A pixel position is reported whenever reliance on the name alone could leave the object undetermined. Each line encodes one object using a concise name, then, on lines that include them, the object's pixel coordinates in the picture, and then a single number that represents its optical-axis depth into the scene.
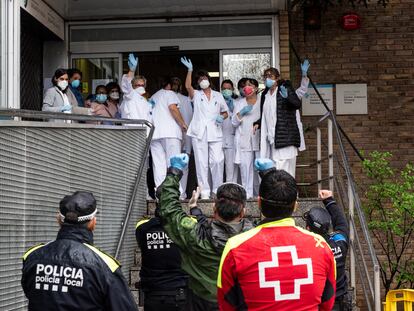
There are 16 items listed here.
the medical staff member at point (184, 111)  10.16
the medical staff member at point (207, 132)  9.66
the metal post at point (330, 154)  9.00
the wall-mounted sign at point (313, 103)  12.18
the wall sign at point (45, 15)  9.87
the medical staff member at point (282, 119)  9.07
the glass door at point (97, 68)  11.90
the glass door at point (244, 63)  11.76
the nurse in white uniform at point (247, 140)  9.63
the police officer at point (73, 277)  3.48
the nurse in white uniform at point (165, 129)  9.77
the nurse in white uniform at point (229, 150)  10.01
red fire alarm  12.19
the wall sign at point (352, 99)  12.19
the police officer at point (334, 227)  5.09
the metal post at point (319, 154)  9.99
